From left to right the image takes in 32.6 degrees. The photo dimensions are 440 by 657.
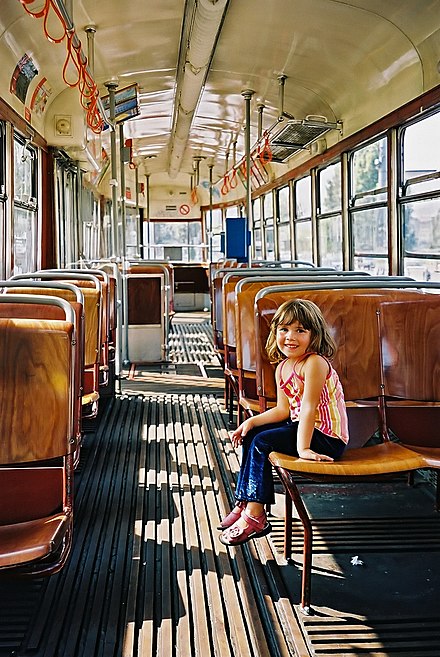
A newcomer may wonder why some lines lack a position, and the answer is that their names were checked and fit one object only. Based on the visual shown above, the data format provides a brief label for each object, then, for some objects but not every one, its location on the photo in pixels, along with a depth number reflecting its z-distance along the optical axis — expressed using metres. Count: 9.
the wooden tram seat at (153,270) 7.13
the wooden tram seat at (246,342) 3.57
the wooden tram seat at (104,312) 4.03
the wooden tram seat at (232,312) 4.23
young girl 2.47
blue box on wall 10.34
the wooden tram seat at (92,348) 3.46
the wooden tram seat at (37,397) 2.05
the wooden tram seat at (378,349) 2.90
